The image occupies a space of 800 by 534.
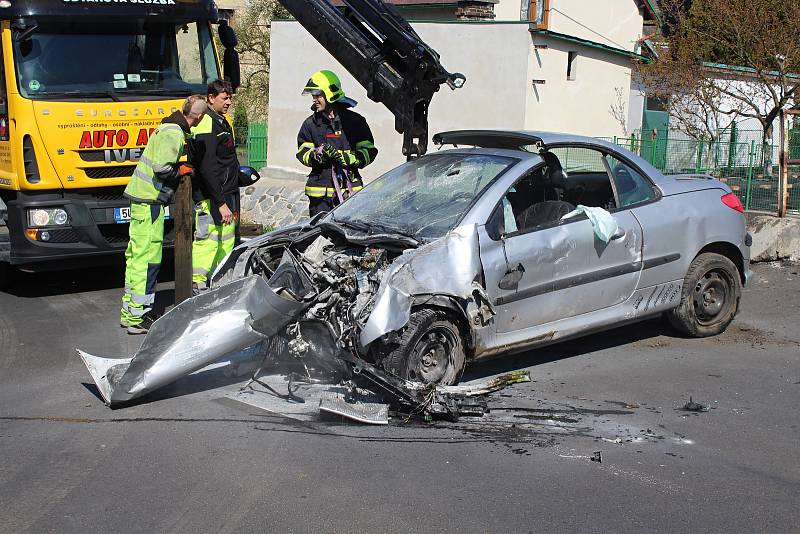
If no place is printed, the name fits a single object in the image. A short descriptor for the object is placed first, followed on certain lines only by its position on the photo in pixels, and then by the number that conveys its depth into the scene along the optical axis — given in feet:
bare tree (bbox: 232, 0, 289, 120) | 104.73
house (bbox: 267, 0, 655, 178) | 56.08
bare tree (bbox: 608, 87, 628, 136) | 68.49
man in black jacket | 25.70
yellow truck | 28.81
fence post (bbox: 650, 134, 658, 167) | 49.89
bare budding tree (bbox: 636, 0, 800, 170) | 56.33
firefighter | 28.17
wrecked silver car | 18.83
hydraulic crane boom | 26.12
